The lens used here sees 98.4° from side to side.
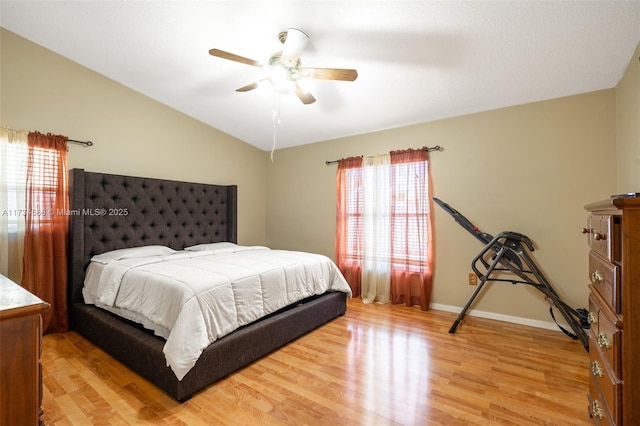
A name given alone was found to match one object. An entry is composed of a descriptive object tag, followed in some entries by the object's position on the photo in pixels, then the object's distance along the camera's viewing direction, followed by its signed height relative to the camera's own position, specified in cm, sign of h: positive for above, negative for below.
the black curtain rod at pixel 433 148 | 299 +73
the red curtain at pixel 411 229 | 303 -16
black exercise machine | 221 -46
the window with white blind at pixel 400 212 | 307 +4
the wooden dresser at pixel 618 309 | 90 -33
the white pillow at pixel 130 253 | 239 -36
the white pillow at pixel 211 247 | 315 -37
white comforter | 157 -54
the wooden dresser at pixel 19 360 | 75 -41
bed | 169 -30
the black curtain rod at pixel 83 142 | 253 +67
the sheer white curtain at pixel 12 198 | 218 +13
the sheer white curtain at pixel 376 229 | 330 -17
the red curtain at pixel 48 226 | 227 -11
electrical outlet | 281 -64
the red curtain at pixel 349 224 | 353 -11
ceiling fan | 176 +99
